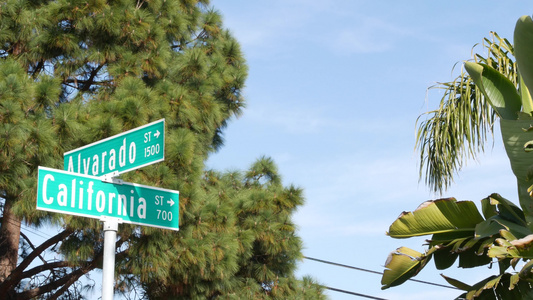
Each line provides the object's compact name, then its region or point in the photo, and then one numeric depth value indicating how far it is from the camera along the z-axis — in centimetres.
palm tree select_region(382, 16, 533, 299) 516
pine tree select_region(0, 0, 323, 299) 821
